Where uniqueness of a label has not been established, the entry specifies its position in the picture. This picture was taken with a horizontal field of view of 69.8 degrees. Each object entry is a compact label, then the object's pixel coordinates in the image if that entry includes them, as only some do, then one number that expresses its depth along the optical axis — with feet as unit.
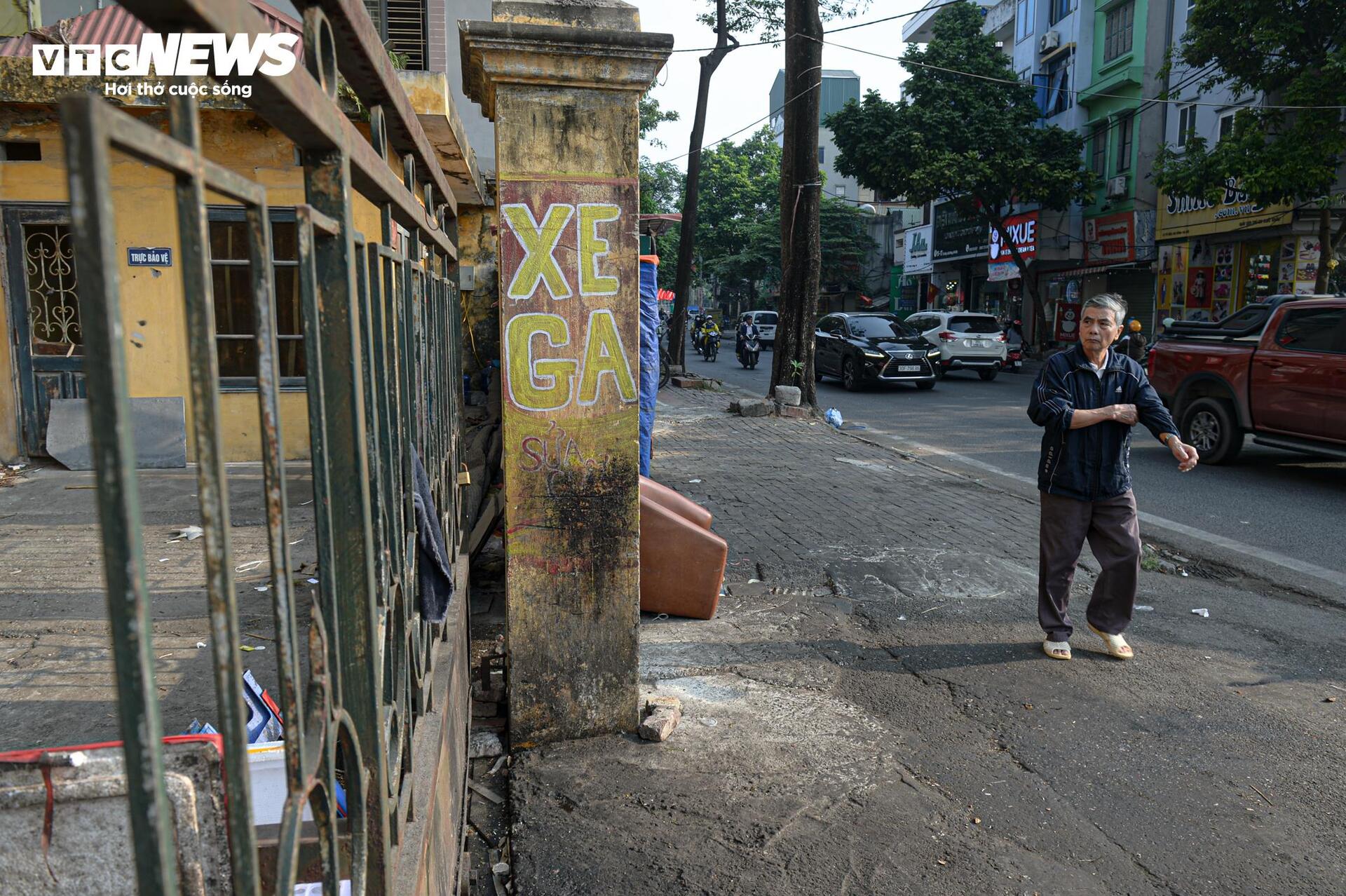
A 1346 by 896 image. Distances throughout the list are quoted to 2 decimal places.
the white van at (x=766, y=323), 116.14
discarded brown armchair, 15.81
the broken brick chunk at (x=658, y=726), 11.81
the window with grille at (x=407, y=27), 43.39
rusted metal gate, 2.22
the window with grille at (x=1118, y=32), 84.94
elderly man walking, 14.48
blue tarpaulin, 21.39
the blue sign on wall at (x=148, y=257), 27.43
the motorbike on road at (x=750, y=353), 81.66
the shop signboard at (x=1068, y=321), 92.94
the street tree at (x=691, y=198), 70.49
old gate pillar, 11.21
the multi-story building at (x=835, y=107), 221.05
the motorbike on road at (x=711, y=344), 96.94
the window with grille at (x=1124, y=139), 84.26
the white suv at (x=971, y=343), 69.05
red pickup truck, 28.71
